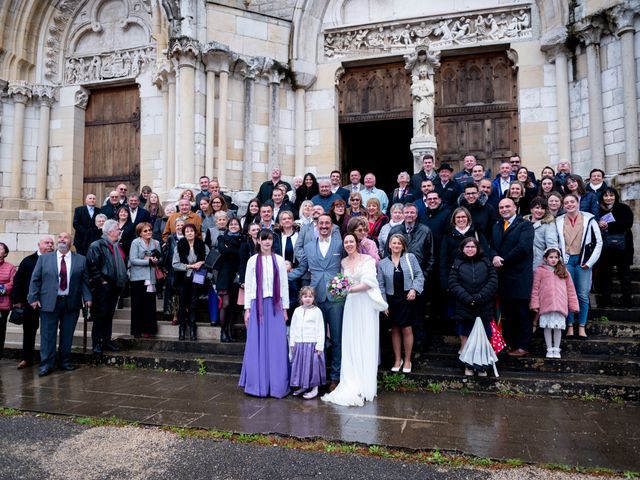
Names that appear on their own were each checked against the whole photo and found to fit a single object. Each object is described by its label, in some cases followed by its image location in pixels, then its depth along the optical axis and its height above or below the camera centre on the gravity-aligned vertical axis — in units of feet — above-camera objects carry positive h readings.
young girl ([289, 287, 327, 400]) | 16.65 -2.63
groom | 17.31 -0.05
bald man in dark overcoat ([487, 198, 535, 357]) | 17.89 +0.01
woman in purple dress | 16.85 -1.86
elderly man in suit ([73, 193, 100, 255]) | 26.50 +2.72
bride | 16.06 -2.17
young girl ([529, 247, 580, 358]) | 17.66 -1.02
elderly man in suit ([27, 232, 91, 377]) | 20.13 -1.06
